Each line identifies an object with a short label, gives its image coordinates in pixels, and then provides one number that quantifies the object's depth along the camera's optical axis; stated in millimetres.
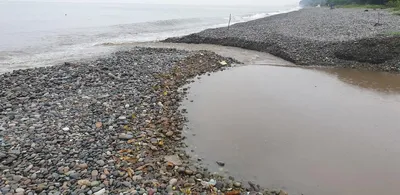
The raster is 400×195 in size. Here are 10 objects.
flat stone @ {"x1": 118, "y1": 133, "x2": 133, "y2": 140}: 7965
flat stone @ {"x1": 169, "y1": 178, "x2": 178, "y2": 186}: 6270
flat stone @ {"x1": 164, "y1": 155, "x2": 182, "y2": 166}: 7219
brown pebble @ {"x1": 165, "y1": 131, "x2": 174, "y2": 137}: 8663
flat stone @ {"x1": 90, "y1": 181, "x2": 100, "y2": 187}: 5903
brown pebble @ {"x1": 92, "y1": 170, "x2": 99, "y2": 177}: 6242
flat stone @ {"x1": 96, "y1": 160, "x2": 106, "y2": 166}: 6646
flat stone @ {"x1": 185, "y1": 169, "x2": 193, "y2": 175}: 6820
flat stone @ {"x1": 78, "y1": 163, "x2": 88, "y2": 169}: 6475
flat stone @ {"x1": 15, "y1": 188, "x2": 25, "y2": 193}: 5605
